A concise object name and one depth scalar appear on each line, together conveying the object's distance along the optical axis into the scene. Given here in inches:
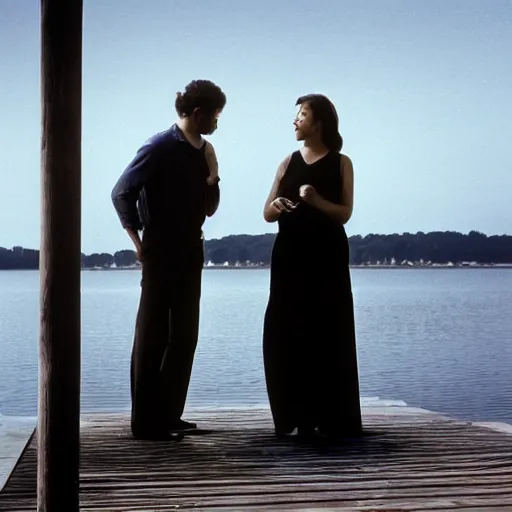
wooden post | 117.0
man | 180.5
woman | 183.9
